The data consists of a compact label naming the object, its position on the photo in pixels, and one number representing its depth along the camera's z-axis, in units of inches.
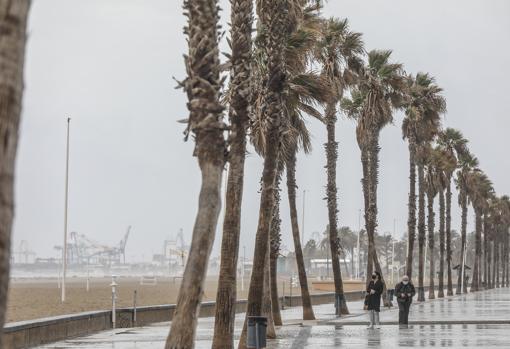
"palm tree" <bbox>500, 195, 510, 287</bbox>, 5375.5
